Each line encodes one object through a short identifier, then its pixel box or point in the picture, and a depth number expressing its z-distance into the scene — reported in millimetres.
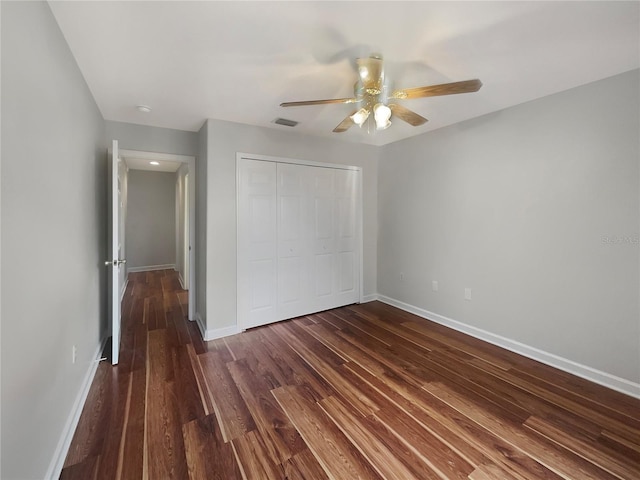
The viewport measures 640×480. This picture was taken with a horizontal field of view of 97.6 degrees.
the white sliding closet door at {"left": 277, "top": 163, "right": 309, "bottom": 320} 3518
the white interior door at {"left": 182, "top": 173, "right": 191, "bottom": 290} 4898
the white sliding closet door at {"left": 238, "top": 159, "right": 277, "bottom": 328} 3238
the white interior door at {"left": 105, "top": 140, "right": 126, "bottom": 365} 2504
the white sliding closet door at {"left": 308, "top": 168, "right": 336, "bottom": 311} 3779
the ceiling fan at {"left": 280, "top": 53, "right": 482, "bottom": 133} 1701
